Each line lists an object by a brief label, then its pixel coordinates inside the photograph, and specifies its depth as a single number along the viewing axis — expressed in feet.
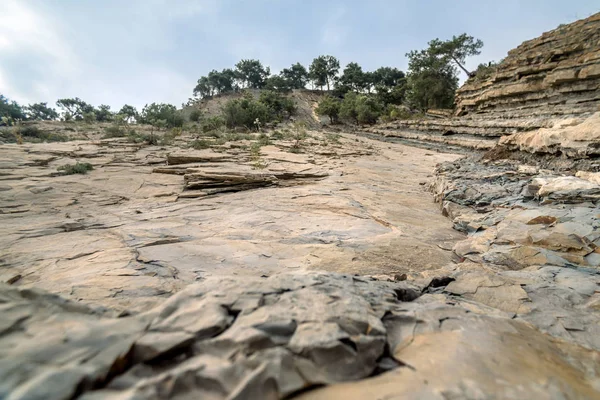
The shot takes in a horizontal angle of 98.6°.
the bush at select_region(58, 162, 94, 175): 27.14
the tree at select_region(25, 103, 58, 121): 142.85
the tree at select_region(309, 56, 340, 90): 169.86
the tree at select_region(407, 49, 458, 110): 106.01
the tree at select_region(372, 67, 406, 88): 165.68
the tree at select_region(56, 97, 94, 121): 145.37
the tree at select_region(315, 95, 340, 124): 134.62
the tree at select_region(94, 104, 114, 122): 131.79
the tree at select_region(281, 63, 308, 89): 183.52
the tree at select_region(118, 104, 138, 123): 129.39
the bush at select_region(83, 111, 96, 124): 94.67
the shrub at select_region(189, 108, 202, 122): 122.83
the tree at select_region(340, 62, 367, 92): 167.43
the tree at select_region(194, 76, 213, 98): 183.11
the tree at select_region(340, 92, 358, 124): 126.80
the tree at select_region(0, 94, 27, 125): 104.36
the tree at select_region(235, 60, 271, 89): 181.27
